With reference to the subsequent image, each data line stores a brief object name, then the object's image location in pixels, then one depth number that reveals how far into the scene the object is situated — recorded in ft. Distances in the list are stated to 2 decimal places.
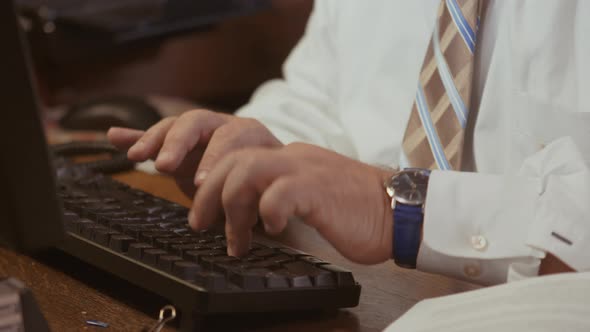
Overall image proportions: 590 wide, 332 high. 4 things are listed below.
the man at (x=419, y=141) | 3.87
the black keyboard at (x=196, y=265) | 3.61
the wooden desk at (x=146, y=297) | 3.69
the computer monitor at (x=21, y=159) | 3.29
